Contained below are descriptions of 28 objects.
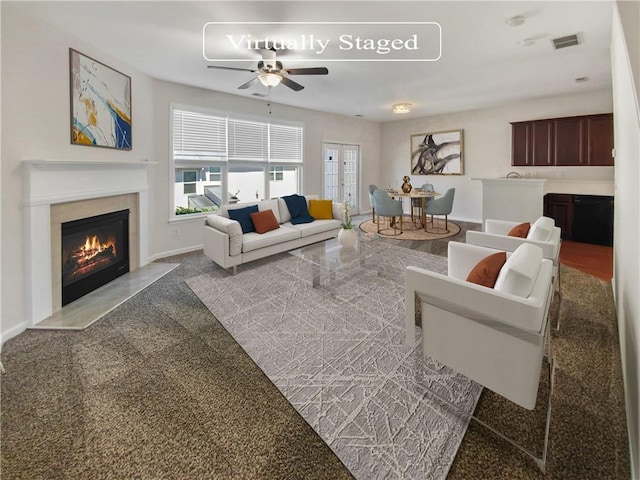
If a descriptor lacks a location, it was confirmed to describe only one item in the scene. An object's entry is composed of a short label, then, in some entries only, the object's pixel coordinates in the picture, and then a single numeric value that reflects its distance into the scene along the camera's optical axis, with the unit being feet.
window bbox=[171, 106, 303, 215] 17.38
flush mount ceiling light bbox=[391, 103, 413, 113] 20.38
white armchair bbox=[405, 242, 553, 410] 4.88
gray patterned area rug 5.17
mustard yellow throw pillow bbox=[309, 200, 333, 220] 18.80
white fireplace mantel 9.27
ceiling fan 11.18
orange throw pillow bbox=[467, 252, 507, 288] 6.10
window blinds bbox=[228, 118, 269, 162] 19.35
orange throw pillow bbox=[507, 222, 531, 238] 10.24
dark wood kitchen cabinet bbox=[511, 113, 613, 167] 18.26
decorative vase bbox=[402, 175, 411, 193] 23.58
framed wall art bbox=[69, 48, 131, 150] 11.03
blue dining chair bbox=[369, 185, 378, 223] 23.09
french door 26.76
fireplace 11.01
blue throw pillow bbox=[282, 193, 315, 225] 17.98
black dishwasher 17.80
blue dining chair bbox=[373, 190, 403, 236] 21.68
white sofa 13.60
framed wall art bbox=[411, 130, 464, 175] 25.77
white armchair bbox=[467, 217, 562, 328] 8.71
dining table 22.39
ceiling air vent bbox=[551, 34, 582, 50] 11.16
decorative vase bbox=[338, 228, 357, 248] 13.28
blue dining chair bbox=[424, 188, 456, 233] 22.15
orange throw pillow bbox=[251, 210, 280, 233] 15.57
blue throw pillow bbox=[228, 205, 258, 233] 15.27
